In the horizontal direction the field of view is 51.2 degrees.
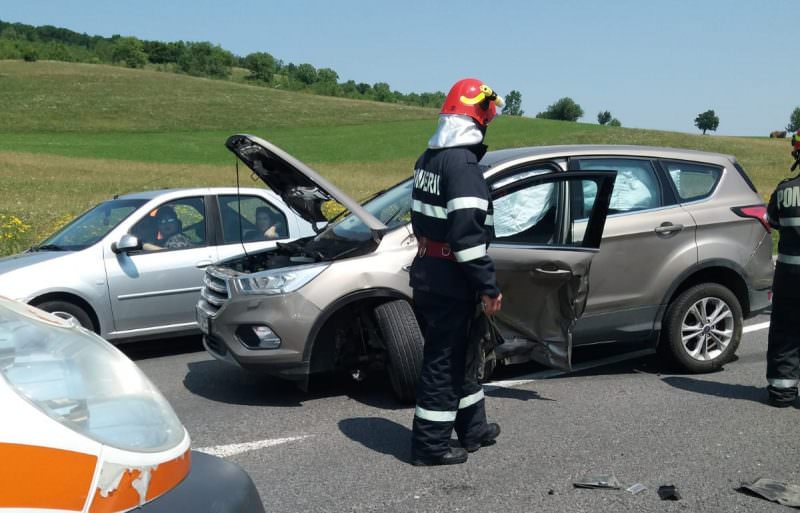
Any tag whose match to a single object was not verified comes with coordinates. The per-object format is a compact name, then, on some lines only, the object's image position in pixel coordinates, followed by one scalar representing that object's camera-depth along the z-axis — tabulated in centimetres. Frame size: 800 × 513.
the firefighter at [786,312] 567
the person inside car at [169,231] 824
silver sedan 761
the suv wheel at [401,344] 555
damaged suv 566
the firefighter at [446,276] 447
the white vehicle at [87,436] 184
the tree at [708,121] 13050
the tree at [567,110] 12169
